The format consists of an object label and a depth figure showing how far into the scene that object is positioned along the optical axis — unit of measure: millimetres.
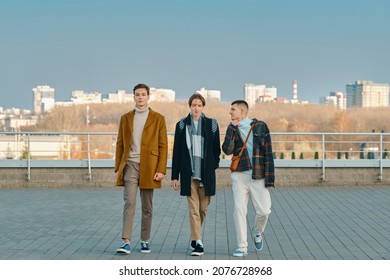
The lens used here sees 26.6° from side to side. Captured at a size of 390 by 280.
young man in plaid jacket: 8859
